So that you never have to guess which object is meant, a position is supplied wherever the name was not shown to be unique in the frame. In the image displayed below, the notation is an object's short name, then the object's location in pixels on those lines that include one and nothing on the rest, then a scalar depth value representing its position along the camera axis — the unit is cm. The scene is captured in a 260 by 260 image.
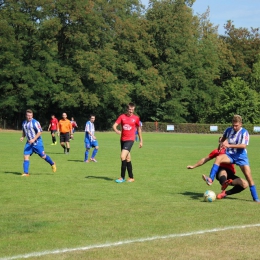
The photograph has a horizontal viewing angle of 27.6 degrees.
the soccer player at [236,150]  1023
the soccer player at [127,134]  1362
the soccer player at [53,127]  3300
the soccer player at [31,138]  1483
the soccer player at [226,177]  1052
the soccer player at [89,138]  2054
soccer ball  1012
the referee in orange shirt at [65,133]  2450
